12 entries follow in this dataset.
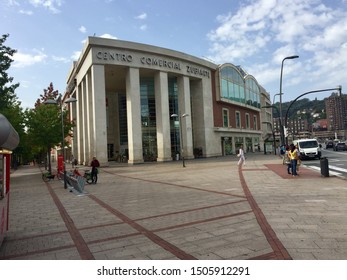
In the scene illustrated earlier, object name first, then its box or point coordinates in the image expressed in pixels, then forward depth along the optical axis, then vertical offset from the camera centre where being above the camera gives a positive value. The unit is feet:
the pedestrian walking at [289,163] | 52.57 -2.53
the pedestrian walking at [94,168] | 57.82 -2.03
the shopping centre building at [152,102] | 119.44 +25.89
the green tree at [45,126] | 96.87 +10.41
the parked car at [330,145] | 189.44 +0.85
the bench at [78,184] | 45.21 -3.83
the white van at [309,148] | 89.30 -0.33
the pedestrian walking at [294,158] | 49.62 -1.62
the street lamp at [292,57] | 80.74 +23.77
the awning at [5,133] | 16.06 +1.50
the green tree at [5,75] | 78.93 +22.16
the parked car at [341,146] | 148.77 -0.19
